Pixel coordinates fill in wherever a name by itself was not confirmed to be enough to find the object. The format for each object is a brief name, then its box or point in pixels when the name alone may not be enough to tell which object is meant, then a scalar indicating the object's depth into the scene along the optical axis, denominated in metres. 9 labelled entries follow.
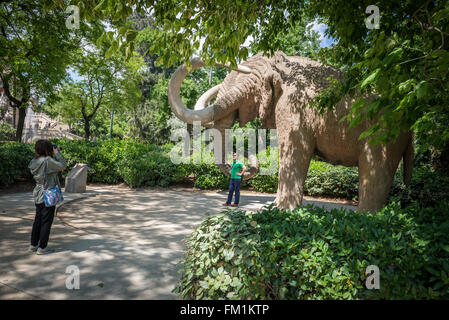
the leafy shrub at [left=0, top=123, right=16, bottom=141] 30.03
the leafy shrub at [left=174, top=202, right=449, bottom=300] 2.01
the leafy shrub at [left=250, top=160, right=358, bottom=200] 10.20
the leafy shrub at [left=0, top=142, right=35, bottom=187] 9.03
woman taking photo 3.99
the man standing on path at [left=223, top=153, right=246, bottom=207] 8.18
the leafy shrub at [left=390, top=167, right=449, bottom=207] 6.98
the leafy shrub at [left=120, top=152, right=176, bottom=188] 11.38
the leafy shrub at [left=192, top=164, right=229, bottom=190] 11.63
